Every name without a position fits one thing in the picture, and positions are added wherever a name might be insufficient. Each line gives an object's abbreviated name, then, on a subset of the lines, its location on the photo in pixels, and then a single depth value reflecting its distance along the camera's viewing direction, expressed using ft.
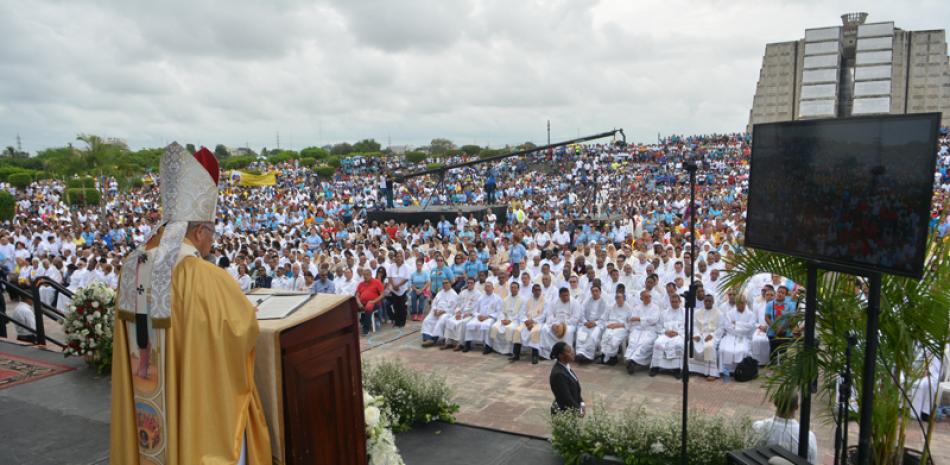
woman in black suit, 17.69
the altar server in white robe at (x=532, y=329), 29.09
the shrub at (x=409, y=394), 16.71
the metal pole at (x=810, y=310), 12.13
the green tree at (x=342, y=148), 235.20
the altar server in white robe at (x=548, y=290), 31.27
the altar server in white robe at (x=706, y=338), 26.04
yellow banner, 110.52
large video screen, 9.62
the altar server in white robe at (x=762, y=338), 26.23
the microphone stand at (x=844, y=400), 10.93
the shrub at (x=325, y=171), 153.48
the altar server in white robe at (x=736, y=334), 25.79
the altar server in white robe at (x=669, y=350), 26.20
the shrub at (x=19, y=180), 126.10
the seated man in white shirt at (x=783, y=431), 13.52
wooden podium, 9.03
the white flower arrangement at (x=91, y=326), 21.07
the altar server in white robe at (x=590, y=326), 28.37
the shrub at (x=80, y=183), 113.80
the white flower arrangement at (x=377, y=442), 11.07
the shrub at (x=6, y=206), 87.97
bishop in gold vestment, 8.46
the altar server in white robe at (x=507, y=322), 29.96
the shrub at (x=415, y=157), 172.24
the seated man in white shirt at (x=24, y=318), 28.76
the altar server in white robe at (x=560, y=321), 28.94
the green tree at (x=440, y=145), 244.83
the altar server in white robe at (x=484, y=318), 30.81
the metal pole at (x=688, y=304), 12.95
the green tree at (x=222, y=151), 243.19
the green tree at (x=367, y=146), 233.76
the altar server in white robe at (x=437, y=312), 32.53
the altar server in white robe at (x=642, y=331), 27.04
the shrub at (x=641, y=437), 13.47
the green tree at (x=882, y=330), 11.60
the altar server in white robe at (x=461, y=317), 31.53
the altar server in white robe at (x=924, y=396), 20.56
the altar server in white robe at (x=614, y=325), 27.94
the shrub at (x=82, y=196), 107.83
